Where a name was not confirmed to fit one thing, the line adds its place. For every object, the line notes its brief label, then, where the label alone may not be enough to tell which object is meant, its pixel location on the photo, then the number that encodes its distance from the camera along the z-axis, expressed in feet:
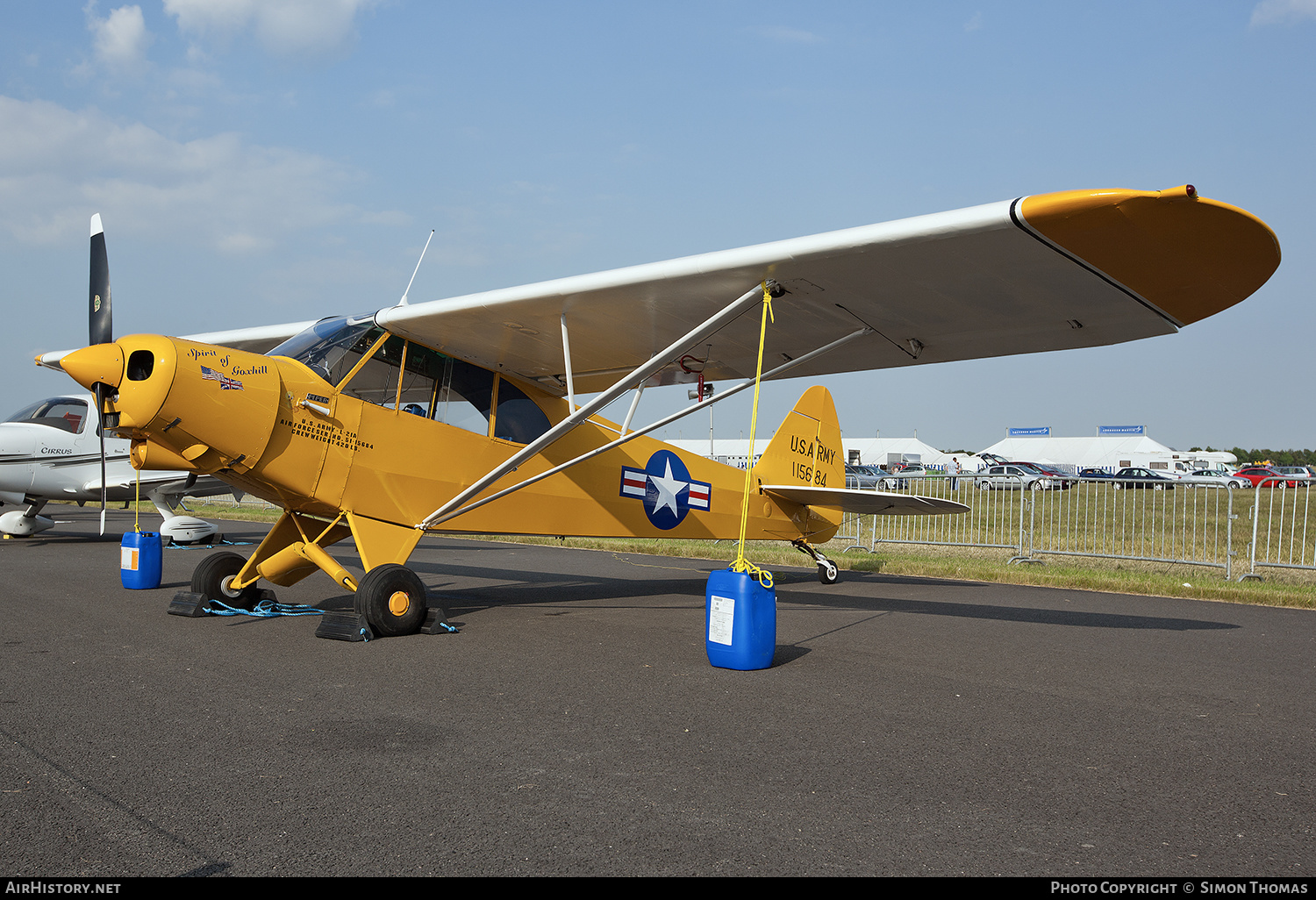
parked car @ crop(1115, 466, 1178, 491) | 146.30
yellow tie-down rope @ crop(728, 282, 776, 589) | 17.02
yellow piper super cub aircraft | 15.88
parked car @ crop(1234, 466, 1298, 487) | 144.97
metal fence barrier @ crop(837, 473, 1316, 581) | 38.37
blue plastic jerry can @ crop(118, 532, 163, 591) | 27.86
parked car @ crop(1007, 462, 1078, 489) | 159.03
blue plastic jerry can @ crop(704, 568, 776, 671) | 16.78
